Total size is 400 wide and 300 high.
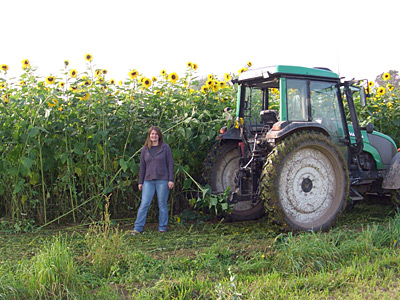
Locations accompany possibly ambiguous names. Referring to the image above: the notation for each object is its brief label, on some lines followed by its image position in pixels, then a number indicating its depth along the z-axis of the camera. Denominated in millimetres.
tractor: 5195
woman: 5707
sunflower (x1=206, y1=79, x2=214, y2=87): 6641
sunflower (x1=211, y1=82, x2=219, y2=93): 6629
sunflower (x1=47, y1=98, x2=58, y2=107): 5571
